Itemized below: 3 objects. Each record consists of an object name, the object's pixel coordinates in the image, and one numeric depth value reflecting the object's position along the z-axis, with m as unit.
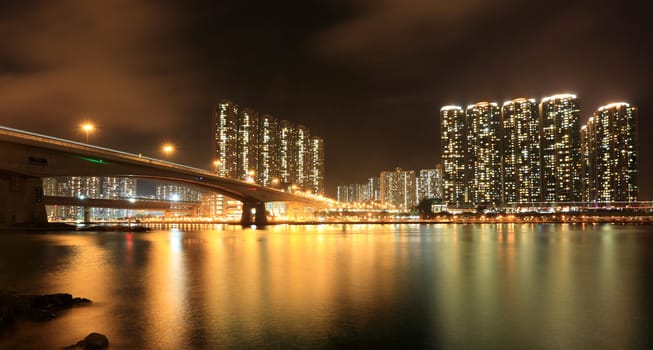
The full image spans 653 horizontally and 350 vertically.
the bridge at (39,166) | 47.12
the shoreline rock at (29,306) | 14.03
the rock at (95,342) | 11.70
